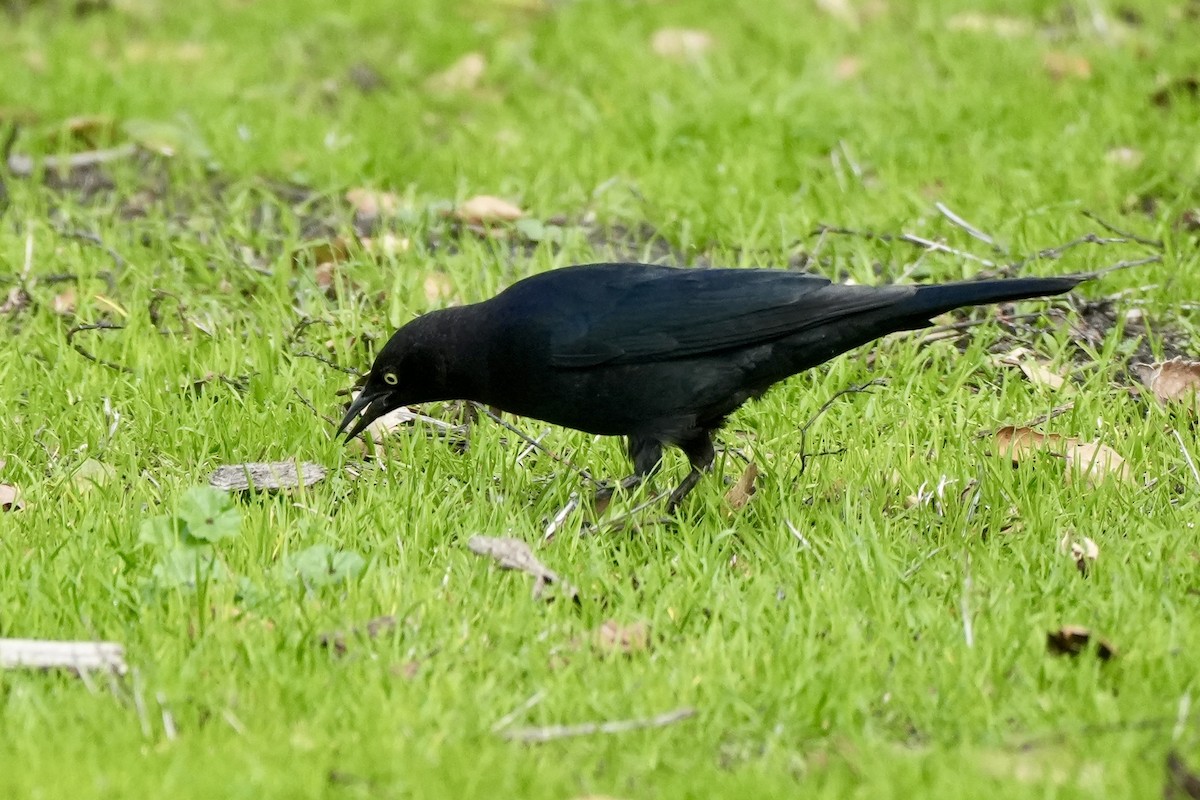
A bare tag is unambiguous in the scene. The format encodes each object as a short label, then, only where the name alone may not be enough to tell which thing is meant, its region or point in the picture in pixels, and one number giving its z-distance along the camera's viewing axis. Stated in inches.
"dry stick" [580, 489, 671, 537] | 308.8
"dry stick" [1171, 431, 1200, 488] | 320.2
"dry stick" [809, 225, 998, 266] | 424.8
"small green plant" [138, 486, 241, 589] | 273.9
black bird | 329.4
